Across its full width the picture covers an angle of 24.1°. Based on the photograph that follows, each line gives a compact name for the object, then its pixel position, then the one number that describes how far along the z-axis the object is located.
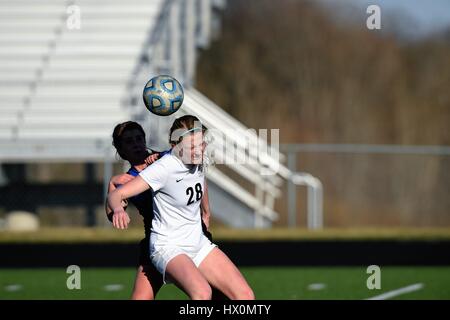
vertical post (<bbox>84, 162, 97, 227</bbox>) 20.52
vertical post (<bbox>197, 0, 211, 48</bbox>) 23.97
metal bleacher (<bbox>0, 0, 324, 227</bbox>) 20.41
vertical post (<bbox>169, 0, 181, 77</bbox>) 21.42
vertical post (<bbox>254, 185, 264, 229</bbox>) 20.84
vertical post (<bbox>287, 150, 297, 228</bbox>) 20.17
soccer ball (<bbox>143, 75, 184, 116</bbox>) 7.99
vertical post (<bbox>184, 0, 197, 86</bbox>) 23.11
